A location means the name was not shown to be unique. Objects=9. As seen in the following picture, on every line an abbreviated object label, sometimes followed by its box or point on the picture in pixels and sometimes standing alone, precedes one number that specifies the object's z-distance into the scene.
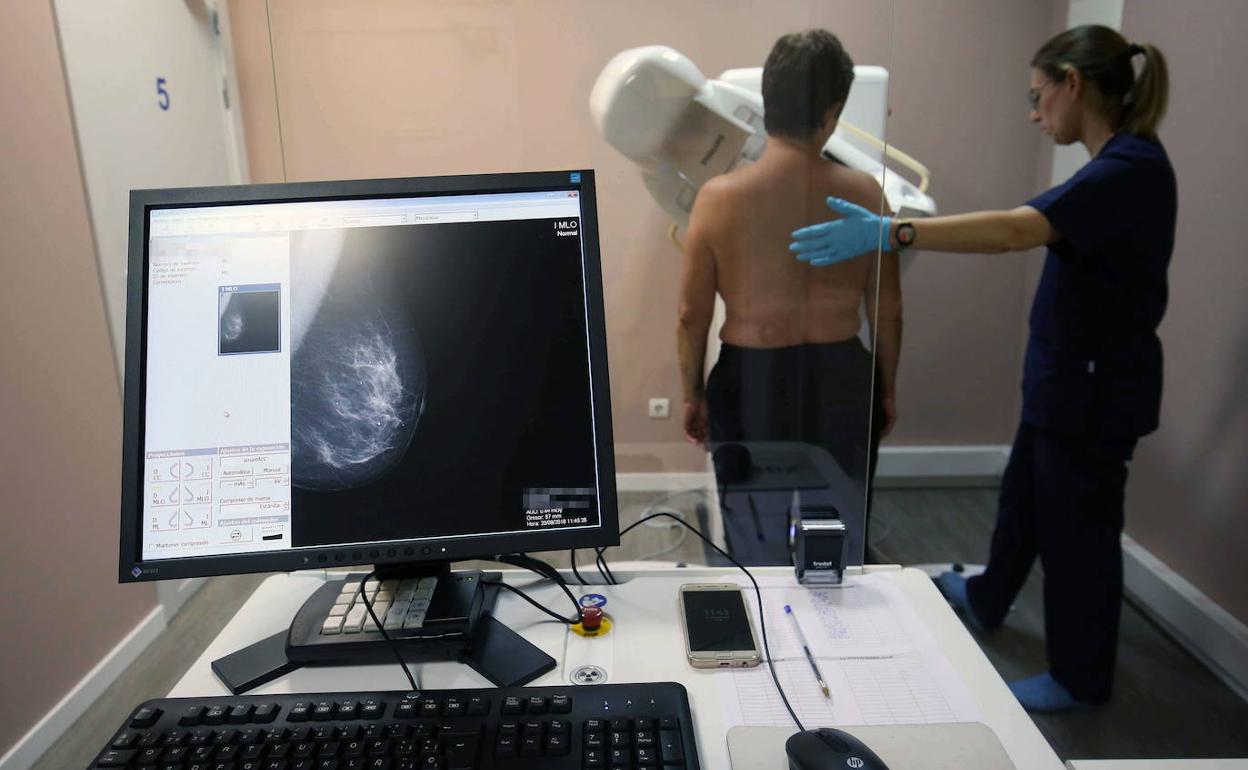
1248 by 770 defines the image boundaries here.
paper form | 0.71
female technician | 1.62
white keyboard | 0.79
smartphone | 0.78
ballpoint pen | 0.74
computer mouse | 0.59
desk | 0.70
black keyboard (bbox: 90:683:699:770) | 0.63
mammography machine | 1.42
